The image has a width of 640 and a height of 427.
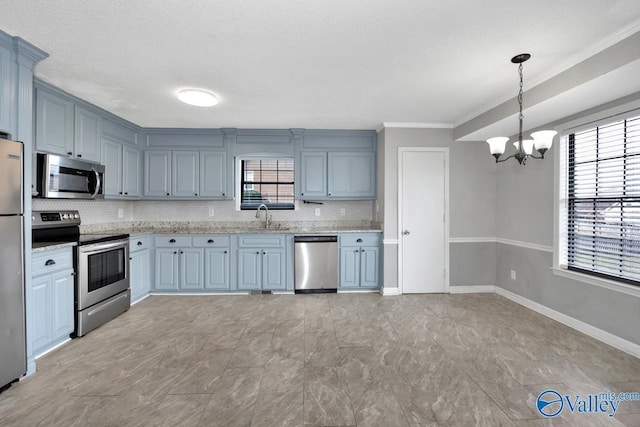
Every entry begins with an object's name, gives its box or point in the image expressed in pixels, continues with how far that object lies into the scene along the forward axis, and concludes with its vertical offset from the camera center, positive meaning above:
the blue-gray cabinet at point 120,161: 3.75 +0.69
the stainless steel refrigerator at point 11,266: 1.99 -0.40
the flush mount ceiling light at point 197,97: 3.01 +1.22
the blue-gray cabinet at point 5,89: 2.07 +0.88
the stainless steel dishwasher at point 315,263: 4.31 -0.78
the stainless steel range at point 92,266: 2.87 -0.60
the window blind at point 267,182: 5.02 +0.51
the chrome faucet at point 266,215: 4.74 -0.07
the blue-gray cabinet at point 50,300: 2.40 -0.80
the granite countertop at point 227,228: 4.24 -0.27
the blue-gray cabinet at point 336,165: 4.57 +0.74
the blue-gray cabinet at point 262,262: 4.27 -0.76
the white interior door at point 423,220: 4.29 -0.12
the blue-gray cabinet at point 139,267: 3.78 -0.77
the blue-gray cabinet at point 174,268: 4.21 -0.84
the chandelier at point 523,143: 2.29 +0.58
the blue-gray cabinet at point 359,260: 4.35 -0.74
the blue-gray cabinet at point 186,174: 4.49 +0.57
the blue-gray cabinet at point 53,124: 2.78 +0.88
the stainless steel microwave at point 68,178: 2.78 +0.34
